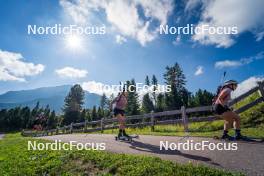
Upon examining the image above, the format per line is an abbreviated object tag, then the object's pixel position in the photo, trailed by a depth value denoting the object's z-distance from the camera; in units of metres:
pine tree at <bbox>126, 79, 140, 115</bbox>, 76.97
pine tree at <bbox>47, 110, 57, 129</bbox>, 87.62
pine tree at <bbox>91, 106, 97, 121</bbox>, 90.88
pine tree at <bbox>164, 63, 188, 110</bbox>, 73.75
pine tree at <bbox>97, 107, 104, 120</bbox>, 92.12
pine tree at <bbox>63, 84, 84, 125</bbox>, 76.69
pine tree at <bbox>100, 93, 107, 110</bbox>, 140.50
